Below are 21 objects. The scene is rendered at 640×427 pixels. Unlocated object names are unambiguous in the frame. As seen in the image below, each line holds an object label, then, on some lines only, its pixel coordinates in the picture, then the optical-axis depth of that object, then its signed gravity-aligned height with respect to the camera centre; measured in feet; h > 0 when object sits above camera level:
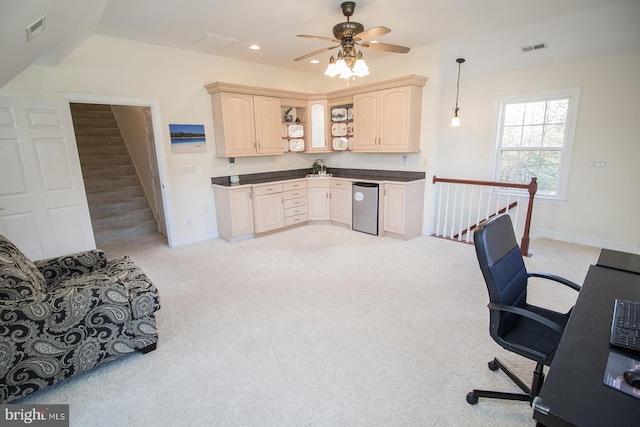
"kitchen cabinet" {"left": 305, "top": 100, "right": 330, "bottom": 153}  18.43 +1.47
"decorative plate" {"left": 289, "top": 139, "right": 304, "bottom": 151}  18.49 +0.47
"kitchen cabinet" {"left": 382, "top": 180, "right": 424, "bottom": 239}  15.08 -2.89
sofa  5.83 -3.38
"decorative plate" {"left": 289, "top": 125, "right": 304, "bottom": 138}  18.34 +1.24
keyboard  3.69 -2.29
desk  2.77 -2.38
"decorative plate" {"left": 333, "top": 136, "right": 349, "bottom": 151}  18.16 +0.46
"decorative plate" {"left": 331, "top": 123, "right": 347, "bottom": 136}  18.02 +1.28
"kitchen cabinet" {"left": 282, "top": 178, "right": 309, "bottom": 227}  17.46 -2.87
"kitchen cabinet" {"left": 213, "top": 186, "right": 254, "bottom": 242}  15.40 -2.90
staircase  17.28 -1.39
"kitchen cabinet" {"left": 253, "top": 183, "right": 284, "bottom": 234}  16.20 -2.92
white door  10.68 -0.84
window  15.35 +0.41
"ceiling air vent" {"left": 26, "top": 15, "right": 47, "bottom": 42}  6.59 +2.84
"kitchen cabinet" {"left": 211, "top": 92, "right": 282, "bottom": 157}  15.25 +1.50
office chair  5.06 -2.69
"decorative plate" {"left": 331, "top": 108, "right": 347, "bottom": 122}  18.03 +2.14
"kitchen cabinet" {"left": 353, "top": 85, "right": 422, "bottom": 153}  14.87 +1.54
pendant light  15.76 +1.70
